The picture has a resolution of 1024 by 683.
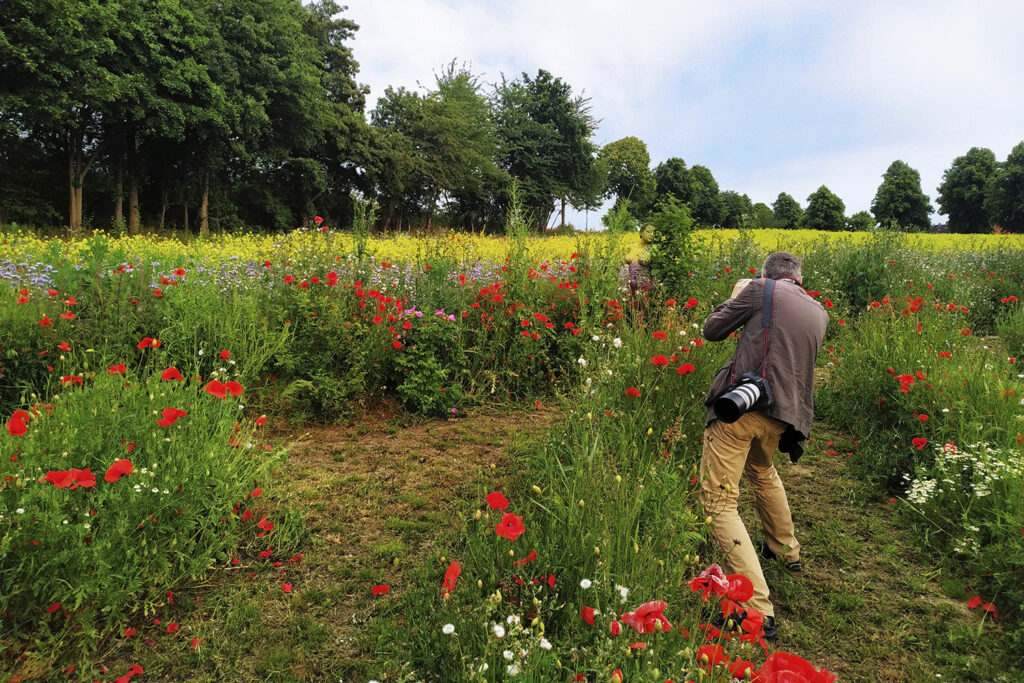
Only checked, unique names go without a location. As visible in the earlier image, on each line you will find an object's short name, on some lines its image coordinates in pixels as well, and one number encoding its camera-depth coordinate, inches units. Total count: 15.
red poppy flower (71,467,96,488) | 77.0
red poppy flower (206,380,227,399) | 92.5
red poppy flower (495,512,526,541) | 64.9
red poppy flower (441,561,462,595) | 61.2
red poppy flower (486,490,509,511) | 68.6
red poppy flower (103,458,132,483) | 77.3
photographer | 105.6
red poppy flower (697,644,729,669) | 53.3
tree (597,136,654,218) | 1979.6
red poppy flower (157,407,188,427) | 88.0
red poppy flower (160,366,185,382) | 97.7
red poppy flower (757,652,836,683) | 42.1
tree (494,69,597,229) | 1496.1
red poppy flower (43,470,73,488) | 74.9
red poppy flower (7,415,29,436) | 81.7
